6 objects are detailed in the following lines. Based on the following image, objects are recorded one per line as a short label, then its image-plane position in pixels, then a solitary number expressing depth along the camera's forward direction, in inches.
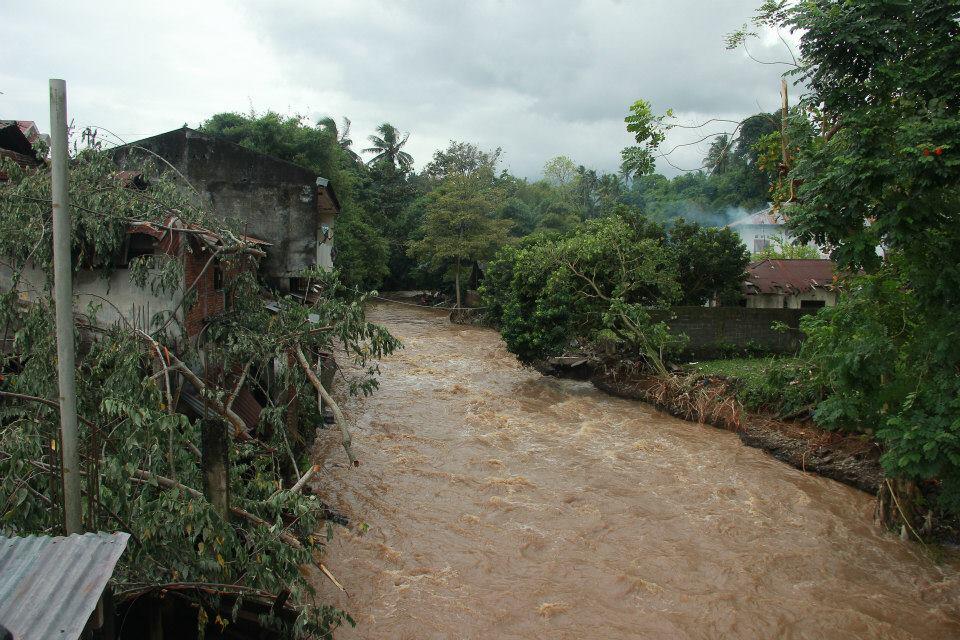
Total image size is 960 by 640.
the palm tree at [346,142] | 1585.9
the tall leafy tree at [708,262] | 836.6
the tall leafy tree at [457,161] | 1818.4
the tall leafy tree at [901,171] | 266.5
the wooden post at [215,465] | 204.2
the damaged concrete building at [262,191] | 591.2
